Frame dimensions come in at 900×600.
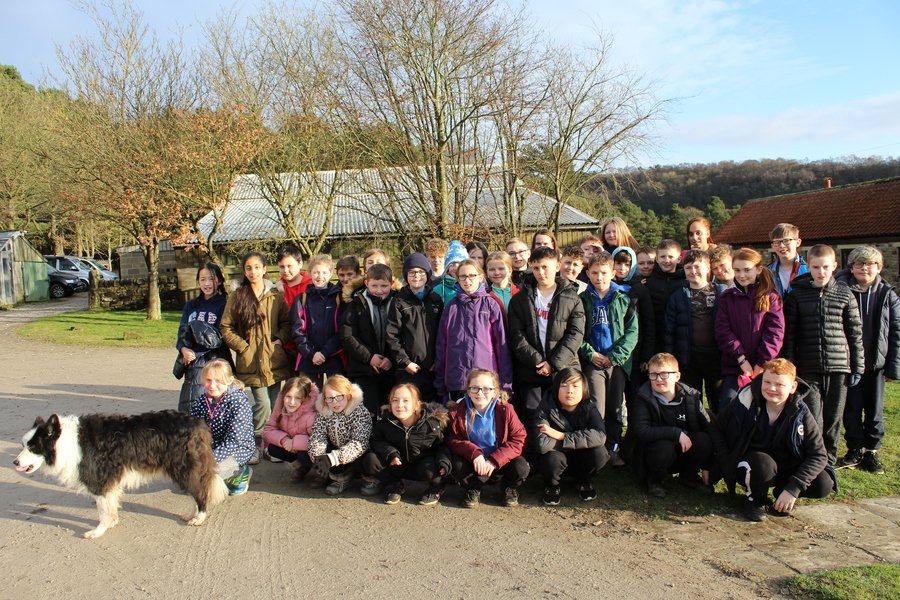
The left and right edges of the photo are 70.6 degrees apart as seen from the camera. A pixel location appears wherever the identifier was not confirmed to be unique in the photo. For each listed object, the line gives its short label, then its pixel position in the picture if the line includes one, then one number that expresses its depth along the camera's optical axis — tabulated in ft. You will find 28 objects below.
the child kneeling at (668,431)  15.92
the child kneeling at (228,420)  15.99
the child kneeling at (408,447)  15.80
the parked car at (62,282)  101.76
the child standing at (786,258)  18.72
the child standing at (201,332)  19.01
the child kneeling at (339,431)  16.25
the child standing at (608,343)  17.57
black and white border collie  13.62
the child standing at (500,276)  18.54
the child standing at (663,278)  19.02
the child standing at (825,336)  17.04
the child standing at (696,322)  17.94
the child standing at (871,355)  17.98
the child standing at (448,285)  18.69
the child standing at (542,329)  17.03
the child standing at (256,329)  19.29
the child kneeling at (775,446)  14.55
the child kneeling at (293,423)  17.21
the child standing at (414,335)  17.83
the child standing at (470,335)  17.10
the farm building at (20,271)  82.43
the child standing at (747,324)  16.92
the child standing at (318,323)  19.08
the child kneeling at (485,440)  15.51
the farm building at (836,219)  97.76
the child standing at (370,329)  18.25
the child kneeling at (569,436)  15.58
